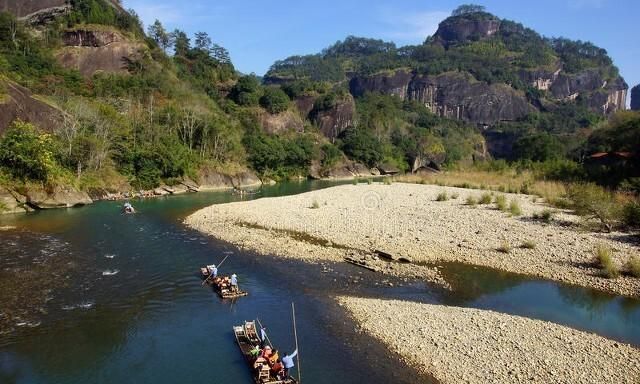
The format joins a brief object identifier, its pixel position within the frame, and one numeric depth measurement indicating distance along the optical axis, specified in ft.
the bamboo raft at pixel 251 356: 49.49
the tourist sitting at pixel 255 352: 53.47
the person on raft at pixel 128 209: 155.33
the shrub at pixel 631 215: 112.25
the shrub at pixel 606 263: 84.48
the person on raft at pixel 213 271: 84.07
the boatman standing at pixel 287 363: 50.21
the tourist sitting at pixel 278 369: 49.85
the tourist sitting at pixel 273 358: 51.28
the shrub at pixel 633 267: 83.95
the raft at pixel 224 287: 76.74
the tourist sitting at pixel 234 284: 77.77
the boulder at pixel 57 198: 156.56
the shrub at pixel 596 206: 114.83
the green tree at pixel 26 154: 156.15
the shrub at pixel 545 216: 125.14
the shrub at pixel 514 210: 133.39
